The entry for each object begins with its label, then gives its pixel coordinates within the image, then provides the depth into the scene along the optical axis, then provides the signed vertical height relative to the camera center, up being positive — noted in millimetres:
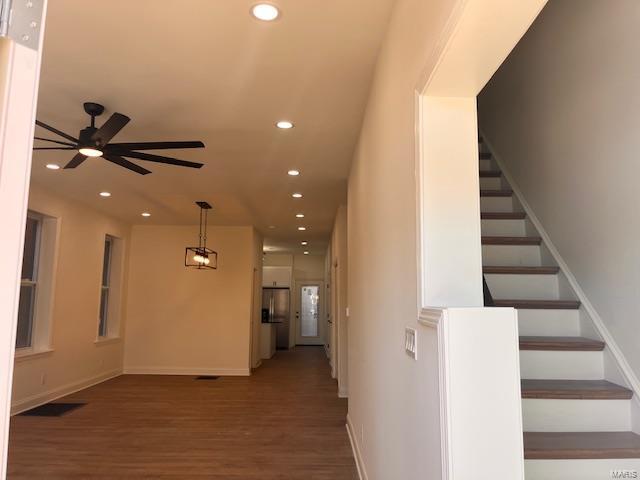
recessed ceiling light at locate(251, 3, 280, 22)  2240 +1440
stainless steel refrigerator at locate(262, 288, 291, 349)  13664 -342
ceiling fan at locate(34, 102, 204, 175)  3060 +1094
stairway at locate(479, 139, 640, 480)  1814 -372
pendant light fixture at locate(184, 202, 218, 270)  7683 +771
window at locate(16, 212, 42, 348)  5816 +122
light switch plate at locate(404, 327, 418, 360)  1627 -162
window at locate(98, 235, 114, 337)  7883 +116
